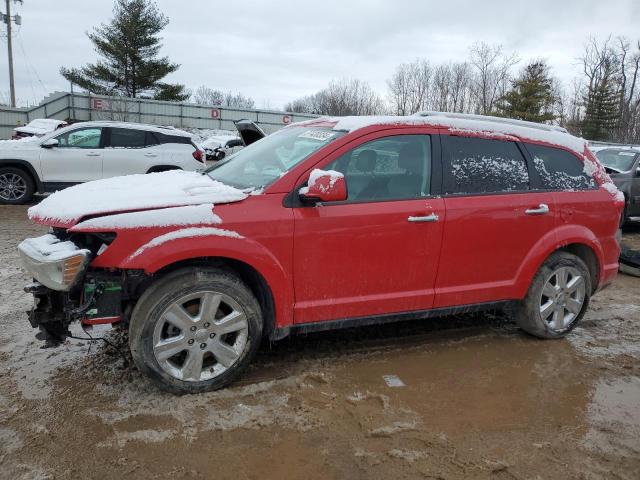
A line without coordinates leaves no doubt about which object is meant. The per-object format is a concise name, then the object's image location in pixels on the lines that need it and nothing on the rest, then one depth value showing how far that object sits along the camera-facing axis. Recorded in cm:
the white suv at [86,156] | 1019
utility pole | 3556
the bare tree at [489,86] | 5094
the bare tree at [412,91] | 5790
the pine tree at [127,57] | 3819
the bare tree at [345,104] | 5805
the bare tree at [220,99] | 8346
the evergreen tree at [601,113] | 4728
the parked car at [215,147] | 2519
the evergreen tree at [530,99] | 4019
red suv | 310
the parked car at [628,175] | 954
